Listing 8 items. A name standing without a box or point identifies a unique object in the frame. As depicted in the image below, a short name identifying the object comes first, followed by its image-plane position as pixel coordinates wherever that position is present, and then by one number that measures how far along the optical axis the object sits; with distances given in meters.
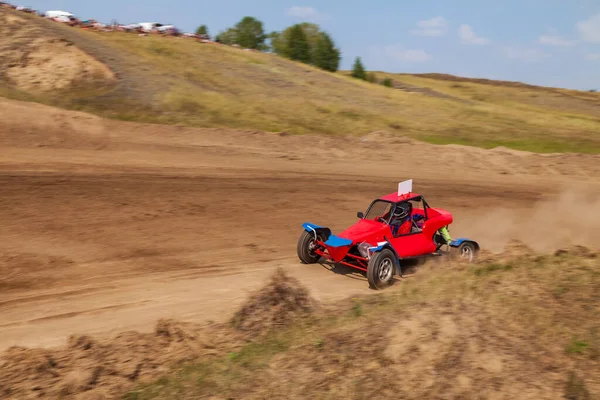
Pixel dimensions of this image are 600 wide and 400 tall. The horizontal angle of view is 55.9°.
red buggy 10.66
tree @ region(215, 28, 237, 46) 103.50
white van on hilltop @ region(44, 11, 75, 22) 50.45
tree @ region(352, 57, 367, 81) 66.19
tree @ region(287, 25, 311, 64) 72.38
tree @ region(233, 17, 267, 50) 96.25
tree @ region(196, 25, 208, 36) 102.51
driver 11.53
